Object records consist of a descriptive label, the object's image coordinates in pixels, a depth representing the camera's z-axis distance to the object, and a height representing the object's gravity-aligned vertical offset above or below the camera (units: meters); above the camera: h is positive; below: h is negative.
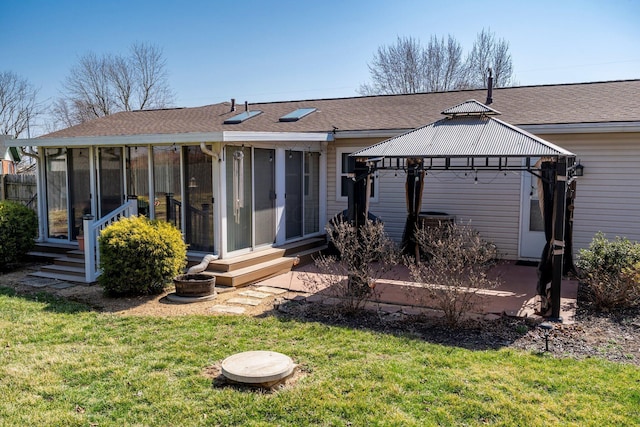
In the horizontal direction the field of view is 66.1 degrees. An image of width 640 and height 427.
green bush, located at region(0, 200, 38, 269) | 8.62 -1.05
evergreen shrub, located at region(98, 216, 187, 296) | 6.79 -1.18
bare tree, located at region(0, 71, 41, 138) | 26.59 +3.78
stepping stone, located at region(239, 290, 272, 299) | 6.99 -1.73
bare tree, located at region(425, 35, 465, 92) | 25.11 +5.62
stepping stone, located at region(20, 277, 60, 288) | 7.79 -1.76
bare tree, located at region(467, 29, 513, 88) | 24.62 +5.81
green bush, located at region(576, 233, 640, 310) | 5.97 -1.26
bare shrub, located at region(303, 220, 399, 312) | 6.02 -1.18
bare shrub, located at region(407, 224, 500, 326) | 5.41 -1.16
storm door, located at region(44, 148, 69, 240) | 9.71 -0.36
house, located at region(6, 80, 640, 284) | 8.23 -0.04
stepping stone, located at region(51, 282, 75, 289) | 7.62 -1.76
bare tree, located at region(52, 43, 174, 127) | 28.89 +5.18
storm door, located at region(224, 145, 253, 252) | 8.12 -0.40
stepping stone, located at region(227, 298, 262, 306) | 6.62 -1.74
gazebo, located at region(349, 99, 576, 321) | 5.68 +0.25
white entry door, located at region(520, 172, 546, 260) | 9.01 -0.83
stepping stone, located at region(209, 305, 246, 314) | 6.24 -1.74
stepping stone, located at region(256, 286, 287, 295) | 7.21 -1.73
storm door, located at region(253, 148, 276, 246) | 8.76 -0.40
